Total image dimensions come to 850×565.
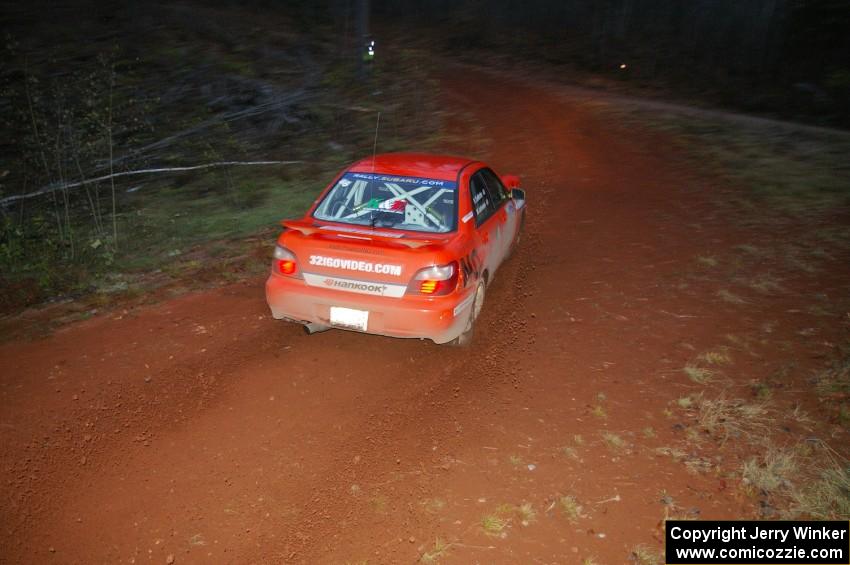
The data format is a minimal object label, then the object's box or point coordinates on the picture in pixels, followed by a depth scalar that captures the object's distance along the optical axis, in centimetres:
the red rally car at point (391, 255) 494
